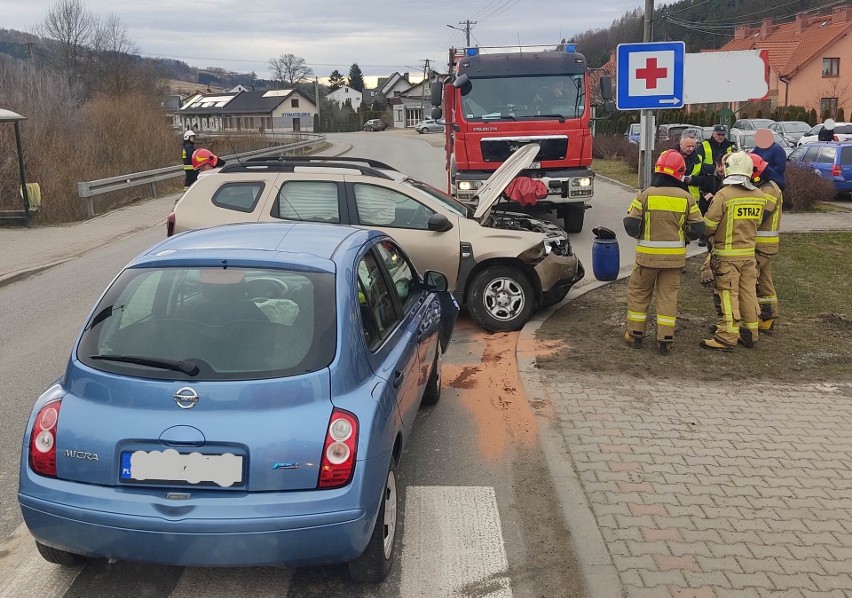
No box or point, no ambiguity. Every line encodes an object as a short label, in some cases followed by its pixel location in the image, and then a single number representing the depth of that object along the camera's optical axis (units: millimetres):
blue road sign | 9578
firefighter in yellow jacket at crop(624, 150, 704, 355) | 7102
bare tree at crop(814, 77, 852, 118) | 57500
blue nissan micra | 3316
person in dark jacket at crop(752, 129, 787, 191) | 10344
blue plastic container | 8305
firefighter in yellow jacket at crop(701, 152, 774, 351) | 7309
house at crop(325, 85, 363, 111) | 131488
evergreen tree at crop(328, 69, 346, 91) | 149688
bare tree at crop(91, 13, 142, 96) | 60250
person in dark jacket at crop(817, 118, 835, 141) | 25594
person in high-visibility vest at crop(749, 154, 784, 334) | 7867
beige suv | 8125
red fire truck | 13156
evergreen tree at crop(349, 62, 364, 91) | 146750
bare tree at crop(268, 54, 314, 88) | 126125
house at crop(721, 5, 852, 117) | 60469
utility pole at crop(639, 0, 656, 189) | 10062
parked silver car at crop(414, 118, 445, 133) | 75688
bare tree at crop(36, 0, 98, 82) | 59562
